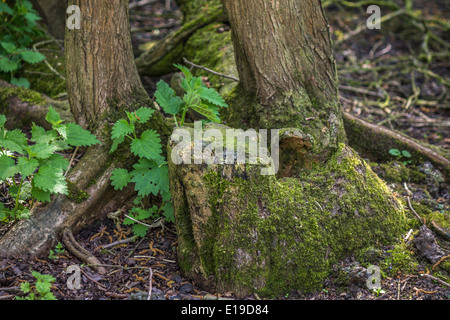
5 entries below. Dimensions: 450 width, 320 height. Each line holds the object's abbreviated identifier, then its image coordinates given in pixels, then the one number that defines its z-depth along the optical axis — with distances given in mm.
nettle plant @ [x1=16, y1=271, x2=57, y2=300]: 2607
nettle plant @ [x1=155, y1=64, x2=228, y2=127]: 3297
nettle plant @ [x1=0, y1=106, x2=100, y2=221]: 2900
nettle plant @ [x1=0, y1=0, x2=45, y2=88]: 4684
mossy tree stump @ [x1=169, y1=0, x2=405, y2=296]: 2822
